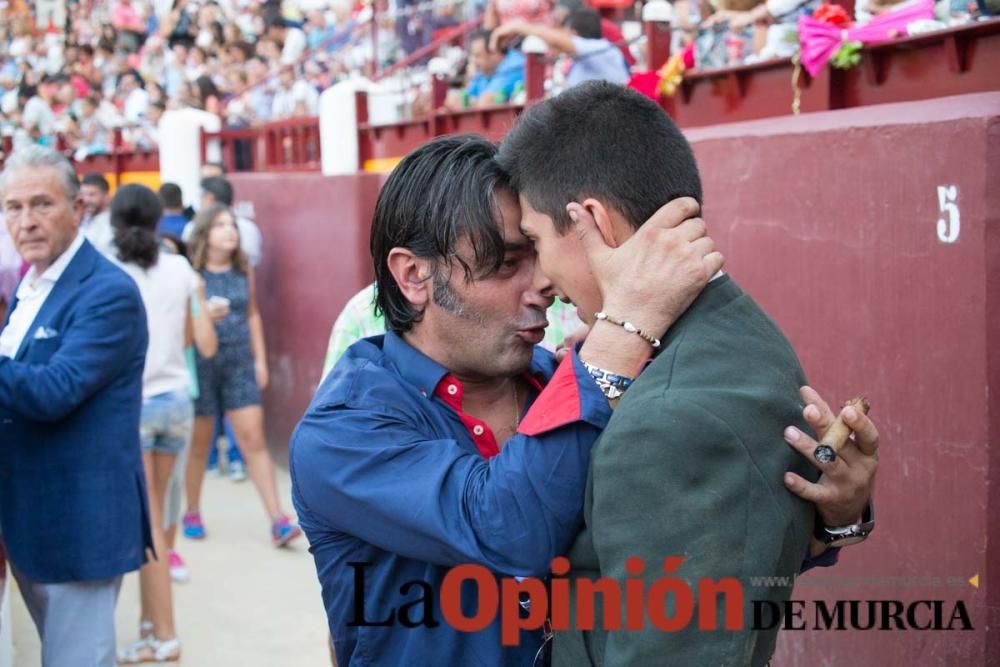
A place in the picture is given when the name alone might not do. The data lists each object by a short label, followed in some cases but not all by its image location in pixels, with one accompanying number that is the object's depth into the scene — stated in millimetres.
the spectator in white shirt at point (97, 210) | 8453
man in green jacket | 1509
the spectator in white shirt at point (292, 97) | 12836
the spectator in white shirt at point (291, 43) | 15555
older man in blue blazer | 3494
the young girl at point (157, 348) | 5105
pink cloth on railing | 4246
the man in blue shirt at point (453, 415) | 1688
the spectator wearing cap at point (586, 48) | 6926
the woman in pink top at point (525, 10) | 9719
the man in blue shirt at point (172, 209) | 8723
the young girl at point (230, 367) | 6762
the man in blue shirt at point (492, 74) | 8297
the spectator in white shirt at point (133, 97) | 16525
